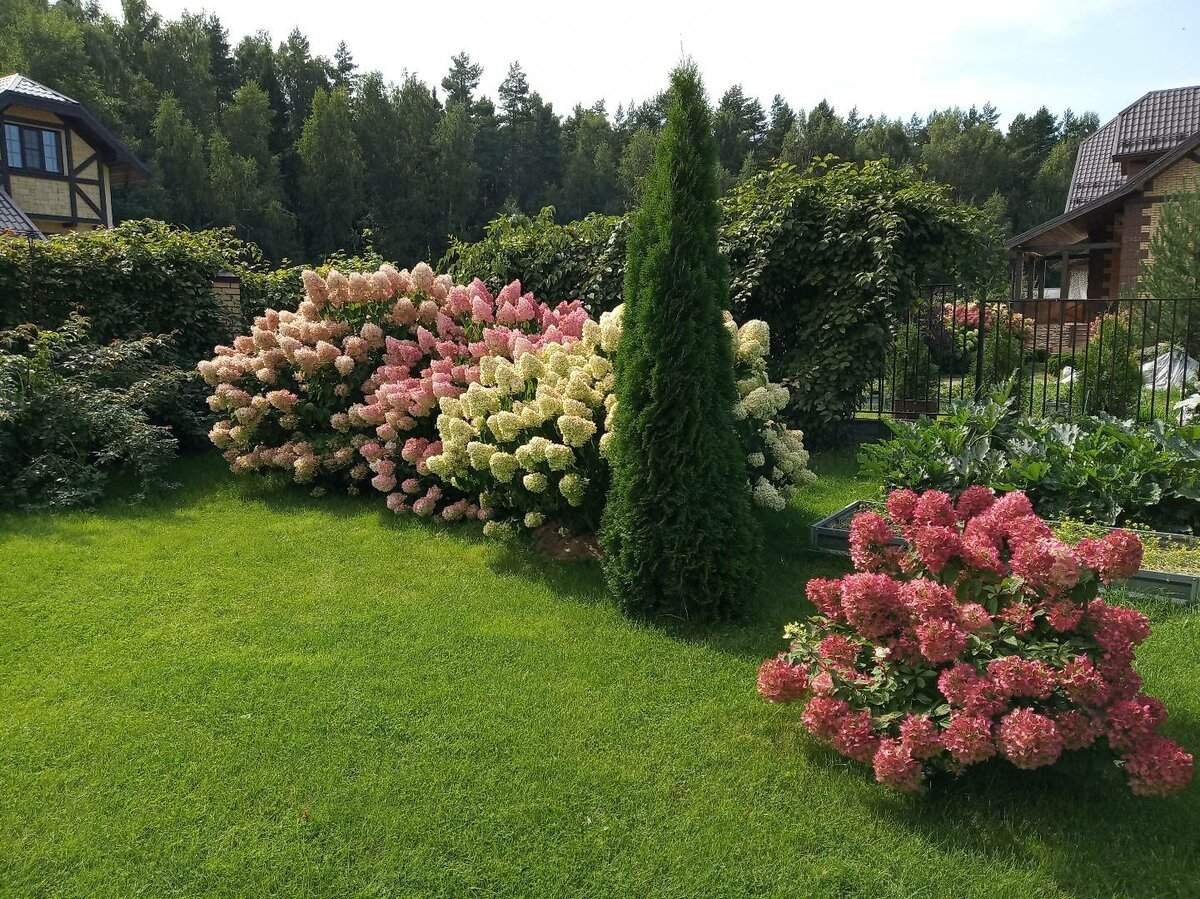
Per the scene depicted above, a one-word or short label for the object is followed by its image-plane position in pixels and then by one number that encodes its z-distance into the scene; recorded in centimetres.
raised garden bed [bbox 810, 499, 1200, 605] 434
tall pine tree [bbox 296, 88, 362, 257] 4694
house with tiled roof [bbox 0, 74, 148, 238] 2392
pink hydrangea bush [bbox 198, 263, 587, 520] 632
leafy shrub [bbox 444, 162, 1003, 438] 766
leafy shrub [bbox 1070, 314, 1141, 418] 817
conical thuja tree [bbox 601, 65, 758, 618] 413
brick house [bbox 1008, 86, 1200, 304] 1906
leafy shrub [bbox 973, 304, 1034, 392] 887
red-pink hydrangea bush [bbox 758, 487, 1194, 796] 259
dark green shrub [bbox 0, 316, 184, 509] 659
